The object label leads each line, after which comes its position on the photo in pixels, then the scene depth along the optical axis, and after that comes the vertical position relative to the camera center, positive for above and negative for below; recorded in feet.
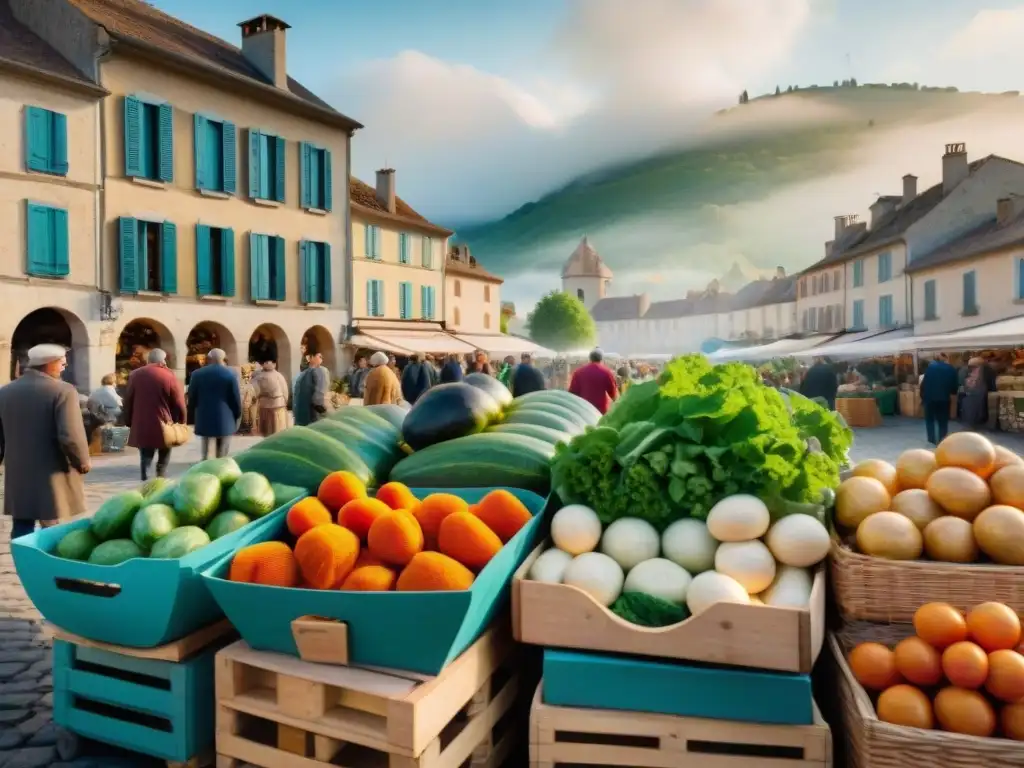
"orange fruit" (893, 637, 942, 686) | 7.40 -2.76
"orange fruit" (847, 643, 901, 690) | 7.61 -2.89
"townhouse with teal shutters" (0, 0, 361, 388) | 54.49 +14.26
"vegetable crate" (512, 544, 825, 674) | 7.33 -2.51
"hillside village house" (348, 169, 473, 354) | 83.66 +11.64
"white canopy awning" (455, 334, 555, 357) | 93.40 +3.51
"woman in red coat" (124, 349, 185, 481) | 26.94 -0.90
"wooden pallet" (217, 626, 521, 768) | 7.10 -3.28
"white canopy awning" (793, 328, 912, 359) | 61.35 +1.76
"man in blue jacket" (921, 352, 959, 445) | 41.39 -1.12
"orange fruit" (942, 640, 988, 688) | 7.12 -2.68
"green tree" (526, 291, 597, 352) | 230.68 +14.73
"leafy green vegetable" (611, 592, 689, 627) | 7.95 -2.43
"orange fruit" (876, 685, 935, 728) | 7.12 -3.07
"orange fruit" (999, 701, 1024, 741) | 6.90 -3.09
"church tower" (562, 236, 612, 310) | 358.84 +44.19
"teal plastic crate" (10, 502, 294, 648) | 8.14 -2.36
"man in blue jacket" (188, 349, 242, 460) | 28.60 -0.86
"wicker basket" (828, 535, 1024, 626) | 8.00 -2.21
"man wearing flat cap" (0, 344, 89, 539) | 14.88 -1.20
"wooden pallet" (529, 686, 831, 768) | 7.33 -3.58
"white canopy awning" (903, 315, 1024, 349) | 47.73 +2.06
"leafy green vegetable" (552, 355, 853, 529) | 8.54 -1.00
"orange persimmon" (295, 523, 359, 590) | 7.96 -1.86
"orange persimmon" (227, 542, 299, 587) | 8.14 -1.99
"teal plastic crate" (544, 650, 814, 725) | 7.38 -3.06
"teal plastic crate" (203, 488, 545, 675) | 7.20 -2.31
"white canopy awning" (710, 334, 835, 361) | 82.48 +1.99
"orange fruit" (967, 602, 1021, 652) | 7.34 -2.42
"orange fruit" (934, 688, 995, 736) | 6.93 -3.04
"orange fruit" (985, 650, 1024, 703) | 6.98 -2.73
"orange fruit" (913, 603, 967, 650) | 7.49 -2.44
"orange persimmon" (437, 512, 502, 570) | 8.36 -1.80
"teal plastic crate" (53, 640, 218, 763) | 8.37 -3.59
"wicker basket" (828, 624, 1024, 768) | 6.66 -3.25
